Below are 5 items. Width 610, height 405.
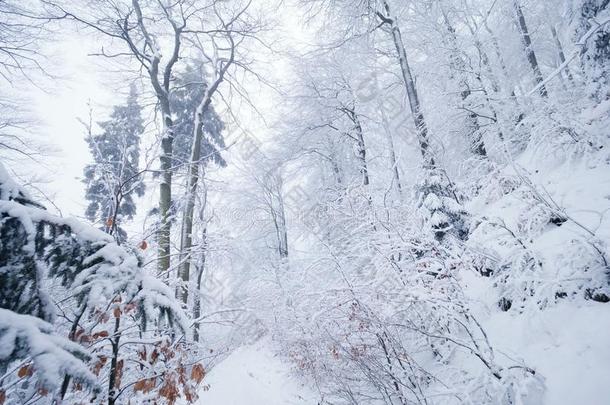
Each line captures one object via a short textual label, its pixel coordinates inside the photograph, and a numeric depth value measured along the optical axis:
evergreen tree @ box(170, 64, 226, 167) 12.37
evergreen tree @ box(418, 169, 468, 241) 5.40
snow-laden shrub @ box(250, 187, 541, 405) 2.83
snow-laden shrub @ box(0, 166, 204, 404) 1.33
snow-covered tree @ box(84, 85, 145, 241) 11.90
